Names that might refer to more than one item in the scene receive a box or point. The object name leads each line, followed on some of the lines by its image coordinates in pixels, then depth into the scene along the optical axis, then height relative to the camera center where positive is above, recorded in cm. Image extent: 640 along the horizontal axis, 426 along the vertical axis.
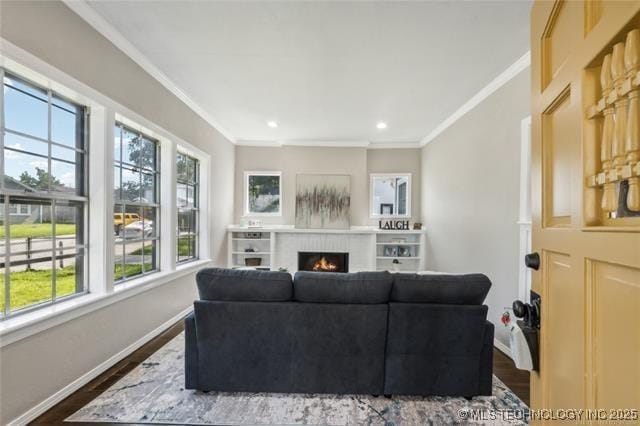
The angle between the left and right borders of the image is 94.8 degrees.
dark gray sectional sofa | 210 -88
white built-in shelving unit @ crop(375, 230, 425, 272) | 578 -78
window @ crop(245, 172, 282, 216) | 614 +37
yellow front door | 56 +2
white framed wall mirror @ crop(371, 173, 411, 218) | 611 +36
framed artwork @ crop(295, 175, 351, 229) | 588 +22
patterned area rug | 195 -137
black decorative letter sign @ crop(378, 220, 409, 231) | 585 -26
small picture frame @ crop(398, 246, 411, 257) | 587 -78
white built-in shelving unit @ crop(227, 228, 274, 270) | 575 -74
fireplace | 580 -98
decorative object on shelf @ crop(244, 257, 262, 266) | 577 -97
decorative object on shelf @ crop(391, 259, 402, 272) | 579 -104
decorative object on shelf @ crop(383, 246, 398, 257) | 590 -78
